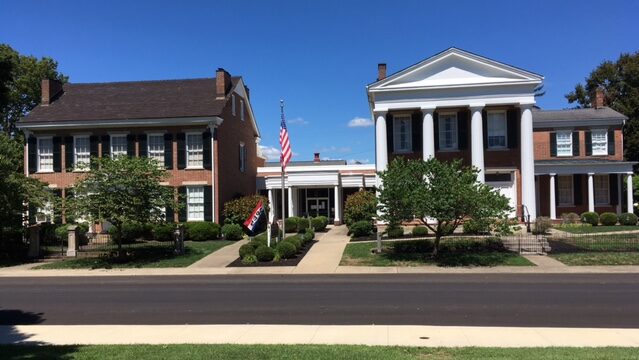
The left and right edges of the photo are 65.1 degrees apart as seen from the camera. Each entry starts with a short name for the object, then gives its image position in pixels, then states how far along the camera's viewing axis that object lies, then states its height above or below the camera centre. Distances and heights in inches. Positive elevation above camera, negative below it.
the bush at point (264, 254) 825.5 -102.4
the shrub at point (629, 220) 1177.4 -79.9
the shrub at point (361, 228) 1071.6 -81.3
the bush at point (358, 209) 1140.5 -42.5
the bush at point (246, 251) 836.4 -98.7
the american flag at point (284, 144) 971.9 +92.8
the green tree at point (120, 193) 835.4 +1.1
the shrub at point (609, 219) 1189.1 -77.8
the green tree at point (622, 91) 1755.7 +385.6
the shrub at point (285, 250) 842.8 -98.6
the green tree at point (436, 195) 756.0 -9.8
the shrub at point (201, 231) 1110.4 -84.6
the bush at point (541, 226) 1008.9 -77.9
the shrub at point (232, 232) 1125.7 -89.2
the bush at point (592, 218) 1205.1 -75.8
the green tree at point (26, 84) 1729.8 +390.2
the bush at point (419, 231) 1037.2 -86.4
